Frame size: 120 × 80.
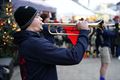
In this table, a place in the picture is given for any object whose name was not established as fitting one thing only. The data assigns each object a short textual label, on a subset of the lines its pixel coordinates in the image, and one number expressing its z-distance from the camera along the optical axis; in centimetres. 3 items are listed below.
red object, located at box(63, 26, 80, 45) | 189
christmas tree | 520
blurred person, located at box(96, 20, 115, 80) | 404
